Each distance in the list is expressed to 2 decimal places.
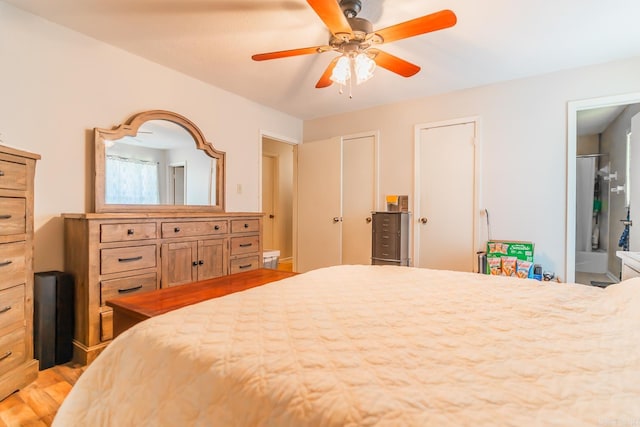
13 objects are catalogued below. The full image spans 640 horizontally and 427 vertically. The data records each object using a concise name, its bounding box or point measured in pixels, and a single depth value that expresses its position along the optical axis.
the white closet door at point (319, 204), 4.15
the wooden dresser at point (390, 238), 3.52
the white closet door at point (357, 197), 3.99
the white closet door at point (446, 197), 3.37
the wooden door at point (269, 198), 5.92
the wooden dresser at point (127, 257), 2.08
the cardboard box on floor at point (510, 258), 2.89
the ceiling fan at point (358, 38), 1.53
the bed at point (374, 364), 0.57
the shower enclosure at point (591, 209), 4.52
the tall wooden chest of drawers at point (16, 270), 1.69
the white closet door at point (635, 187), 2.79
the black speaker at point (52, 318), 2.03
